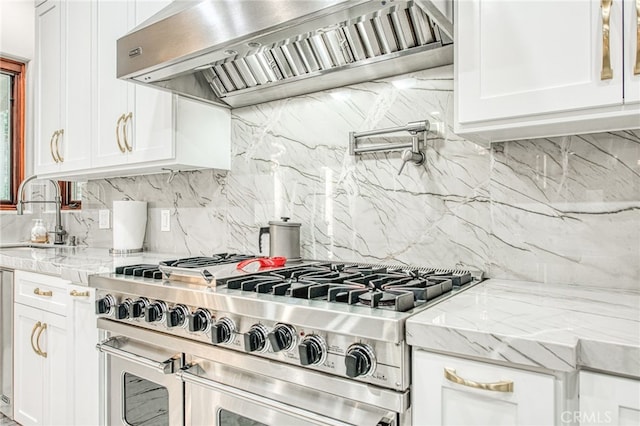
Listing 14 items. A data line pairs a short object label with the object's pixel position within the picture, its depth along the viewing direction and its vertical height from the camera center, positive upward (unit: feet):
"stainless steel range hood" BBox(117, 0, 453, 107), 4.22 +1.96
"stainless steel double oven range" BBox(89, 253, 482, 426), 3.23 -1.16
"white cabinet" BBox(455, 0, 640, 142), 3.41 +1.26
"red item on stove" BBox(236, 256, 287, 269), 5.02 -0.63
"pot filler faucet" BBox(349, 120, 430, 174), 5.23 +0.88
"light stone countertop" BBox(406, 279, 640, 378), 2.55 -0.78
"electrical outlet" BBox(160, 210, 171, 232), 8.28 -0.18
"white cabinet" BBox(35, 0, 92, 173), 8.09 +2.54
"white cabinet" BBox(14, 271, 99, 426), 5.85 -2.16
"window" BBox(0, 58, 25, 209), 11.09 +2.27
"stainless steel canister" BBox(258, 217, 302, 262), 5.93 -0.39
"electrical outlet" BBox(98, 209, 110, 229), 9.66 -0.18
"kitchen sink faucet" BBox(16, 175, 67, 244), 10.17 -0.27
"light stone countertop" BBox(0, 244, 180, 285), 6.02 -0.83
